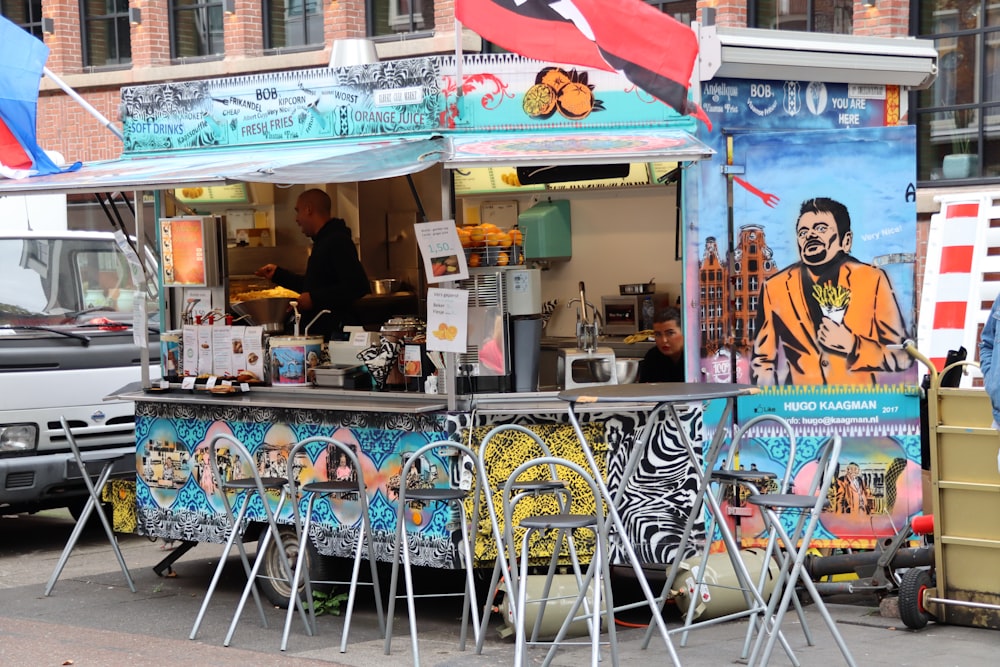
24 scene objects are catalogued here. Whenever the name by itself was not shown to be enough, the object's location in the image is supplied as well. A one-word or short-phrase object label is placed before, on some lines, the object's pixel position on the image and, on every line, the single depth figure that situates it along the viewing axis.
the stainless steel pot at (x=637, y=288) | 9.97
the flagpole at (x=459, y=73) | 7.19
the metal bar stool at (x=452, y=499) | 6.41
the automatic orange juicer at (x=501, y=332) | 7.36
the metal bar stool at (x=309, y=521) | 6.72
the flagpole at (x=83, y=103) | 8.95
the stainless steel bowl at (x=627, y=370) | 7.98
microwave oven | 9.88
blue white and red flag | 8.71
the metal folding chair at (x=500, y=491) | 6.15
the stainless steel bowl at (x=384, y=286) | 10.52
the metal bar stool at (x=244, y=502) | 6.93
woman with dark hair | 7.99
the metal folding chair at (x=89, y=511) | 8.25
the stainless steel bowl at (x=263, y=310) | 9.12
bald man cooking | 9.09
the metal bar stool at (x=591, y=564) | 5.56
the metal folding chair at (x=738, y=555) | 6.23
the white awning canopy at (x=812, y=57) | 7.45
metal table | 5.78
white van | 9.56
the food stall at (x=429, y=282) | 7.21
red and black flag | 6.98
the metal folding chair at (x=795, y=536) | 5.77
